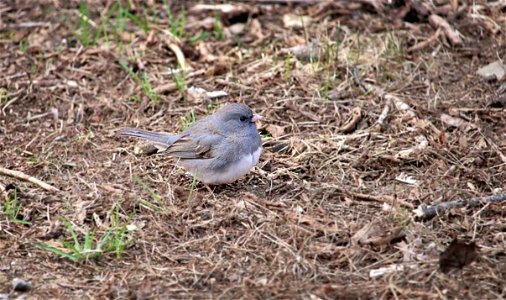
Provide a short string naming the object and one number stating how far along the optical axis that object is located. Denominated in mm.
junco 8492
